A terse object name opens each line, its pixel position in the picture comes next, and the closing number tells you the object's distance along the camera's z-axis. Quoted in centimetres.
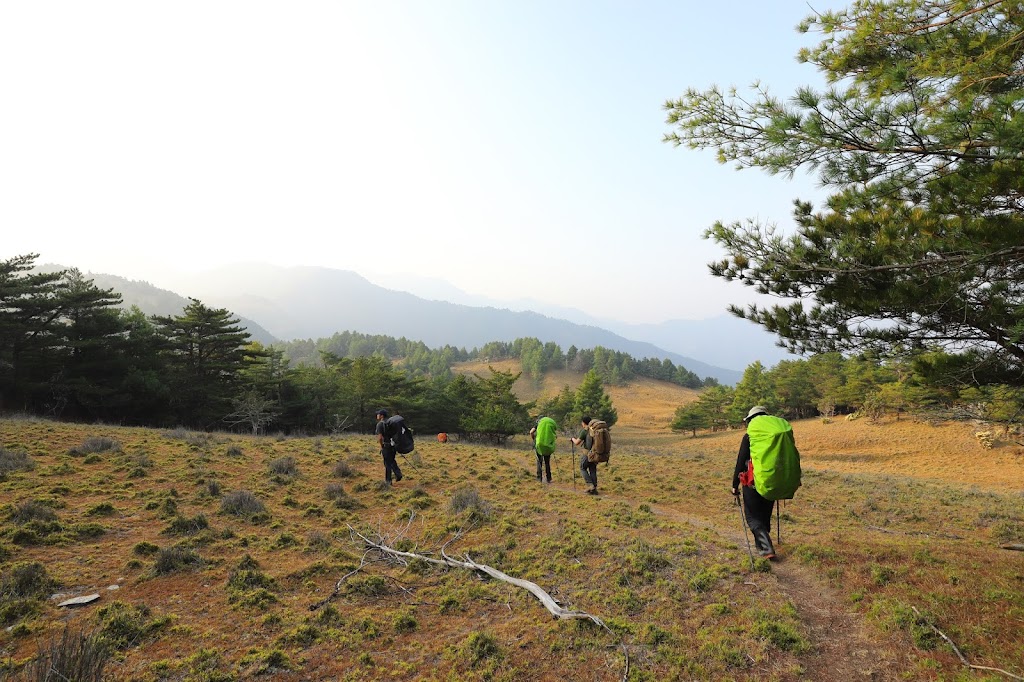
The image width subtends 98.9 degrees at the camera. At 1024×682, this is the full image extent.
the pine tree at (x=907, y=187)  429
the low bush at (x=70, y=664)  359
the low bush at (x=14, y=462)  991
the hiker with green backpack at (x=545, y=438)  1273
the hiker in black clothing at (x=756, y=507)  641
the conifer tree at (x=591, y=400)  4931
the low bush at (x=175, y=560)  651
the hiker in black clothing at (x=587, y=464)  1140
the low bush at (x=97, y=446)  1257
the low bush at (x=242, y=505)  929
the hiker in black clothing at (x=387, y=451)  1216
